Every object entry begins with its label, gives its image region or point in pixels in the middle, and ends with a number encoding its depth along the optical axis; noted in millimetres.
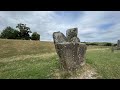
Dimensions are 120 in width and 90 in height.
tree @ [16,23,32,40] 25595
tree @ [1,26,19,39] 24019
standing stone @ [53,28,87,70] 3909
